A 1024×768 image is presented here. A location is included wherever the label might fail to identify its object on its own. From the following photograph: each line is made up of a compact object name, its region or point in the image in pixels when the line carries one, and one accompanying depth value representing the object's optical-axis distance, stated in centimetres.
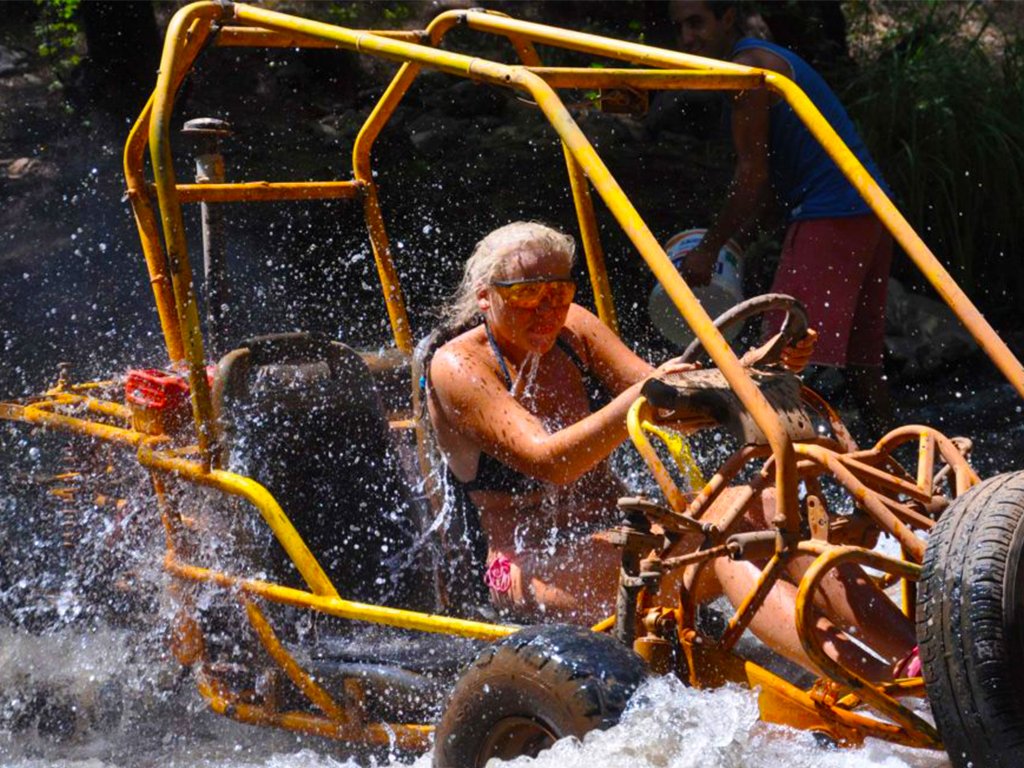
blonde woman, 629
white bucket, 885
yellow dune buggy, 476
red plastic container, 740
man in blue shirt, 945
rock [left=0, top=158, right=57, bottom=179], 1584
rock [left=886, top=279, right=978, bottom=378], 1352
